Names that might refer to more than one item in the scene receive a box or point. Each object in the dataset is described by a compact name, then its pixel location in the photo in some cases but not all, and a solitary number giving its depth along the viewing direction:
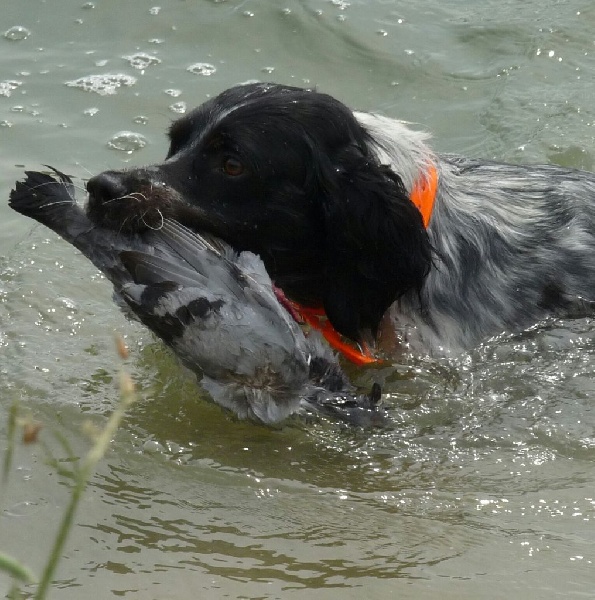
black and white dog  7.84
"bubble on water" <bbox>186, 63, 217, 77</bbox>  13.91
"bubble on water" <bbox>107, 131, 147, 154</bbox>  12.48
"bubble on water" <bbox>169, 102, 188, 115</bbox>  13.12
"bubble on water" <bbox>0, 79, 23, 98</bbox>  13.22
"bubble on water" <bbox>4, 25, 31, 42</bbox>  14.21
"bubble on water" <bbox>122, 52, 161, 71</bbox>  13.94
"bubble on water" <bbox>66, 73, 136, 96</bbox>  13.43
